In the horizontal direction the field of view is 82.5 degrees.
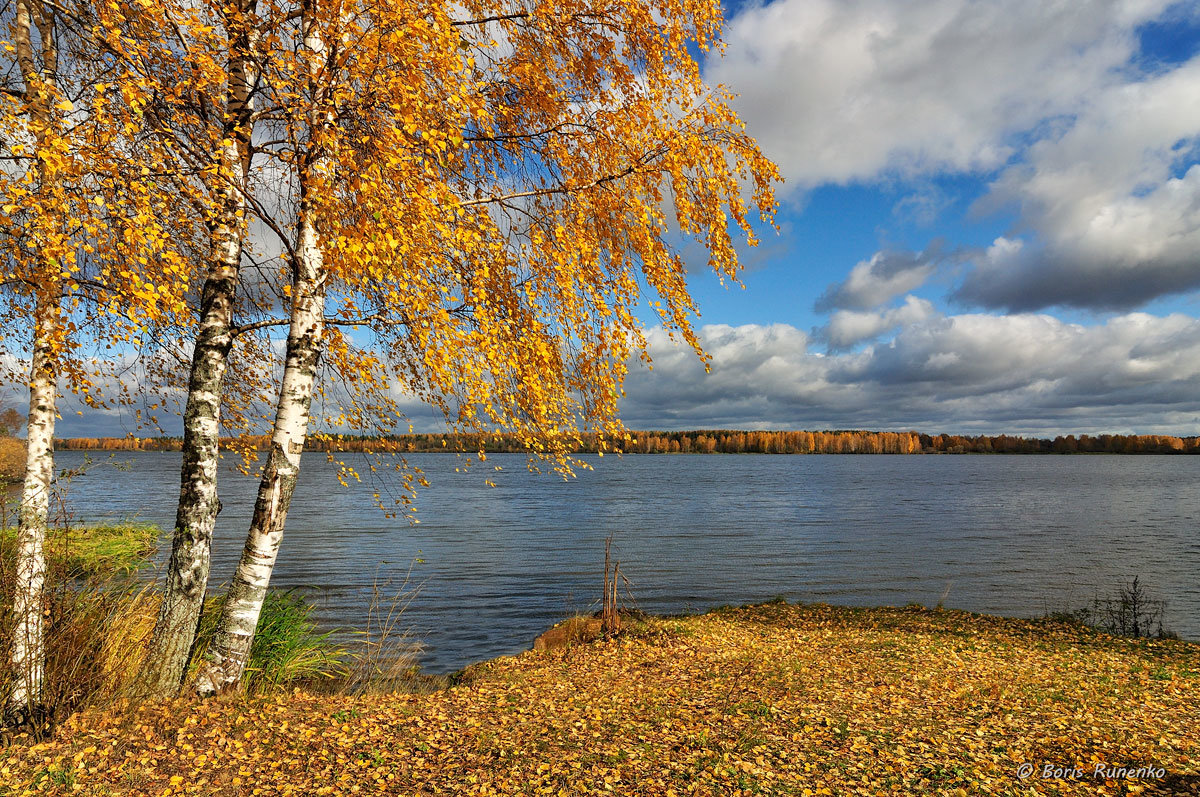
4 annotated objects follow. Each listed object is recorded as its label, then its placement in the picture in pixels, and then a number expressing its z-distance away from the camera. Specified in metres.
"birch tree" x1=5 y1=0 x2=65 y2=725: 6.22
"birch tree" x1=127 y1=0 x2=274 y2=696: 6.86
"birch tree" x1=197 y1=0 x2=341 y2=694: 7.79
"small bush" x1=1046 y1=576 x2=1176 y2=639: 15.16
